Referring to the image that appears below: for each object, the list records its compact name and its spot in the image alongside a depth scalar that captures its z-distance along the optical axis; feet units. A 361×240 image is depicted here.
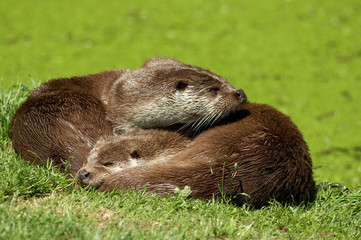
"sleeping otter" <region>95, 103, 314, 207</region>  24.20
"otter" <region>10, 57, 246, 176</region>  26.32
